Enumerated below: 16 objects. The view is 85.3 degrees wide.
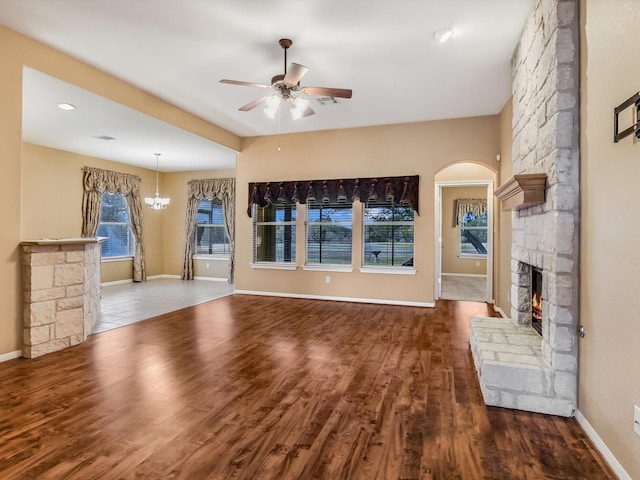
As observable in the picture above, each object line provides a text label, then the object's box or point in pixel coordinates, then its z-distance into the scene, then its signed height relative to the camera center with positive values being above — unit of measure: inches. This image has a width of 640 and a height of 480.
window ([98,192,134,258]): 318.0 +8.5
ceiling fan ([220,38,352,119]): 125.7 +56.7
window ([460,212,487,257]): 384.8 +4.3
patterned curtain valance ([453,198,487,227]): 381.4 +35.1
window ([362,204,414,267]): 236.1 +2.1
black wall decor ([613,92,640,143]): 63.2 +23.7
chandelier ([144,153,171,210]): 305.3 +30.0
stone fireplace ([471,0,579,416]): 91.7 -1.7
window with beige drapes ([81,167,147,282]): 293.7 +32.9
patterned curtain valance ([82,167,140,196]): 295.1 +49.0
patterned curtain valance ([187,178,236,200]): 343.9 +49.2
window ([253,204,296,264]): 267.4 +3.0
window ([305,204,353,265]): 251.0 +2.6
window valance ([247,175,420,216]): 229.1 +33.0
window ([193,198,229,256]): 360.2 +6.8
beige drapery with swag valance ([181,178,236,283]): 340.5 +30.3
